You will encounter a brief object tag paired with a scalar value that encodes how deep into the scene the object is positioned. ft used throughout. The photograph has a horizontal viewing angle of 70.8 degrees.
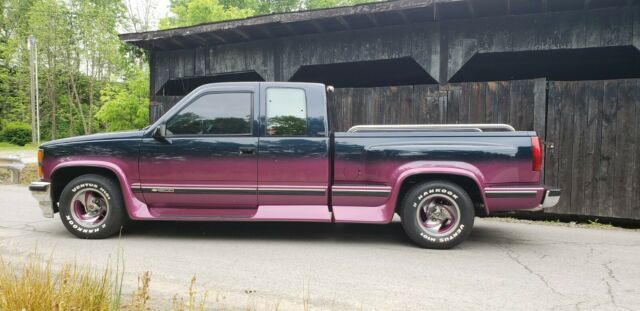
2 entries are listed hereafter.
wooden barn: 23.50
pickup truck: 16.80
